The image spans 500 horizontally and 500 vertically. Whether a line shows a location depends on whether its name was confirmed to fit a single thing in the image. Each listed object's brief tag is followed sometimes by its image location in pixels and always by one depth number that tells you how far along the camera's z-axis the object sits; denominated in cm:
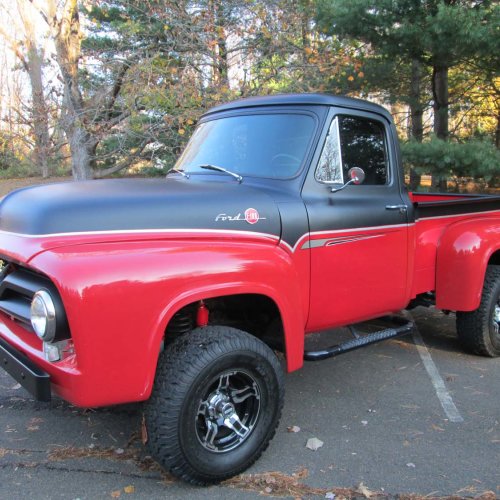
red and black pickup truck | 235
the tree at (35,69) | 967
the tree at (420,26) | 734
